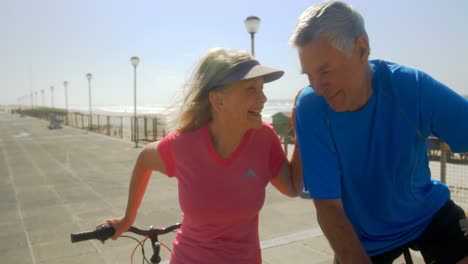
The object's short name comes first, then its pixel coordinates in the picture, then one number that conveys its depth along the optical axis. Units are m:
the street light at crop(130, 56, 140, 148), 18.78
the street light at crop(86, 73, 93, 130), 30.64
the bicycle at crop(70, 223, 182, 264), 2.03
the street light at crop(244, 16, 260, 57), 9.18
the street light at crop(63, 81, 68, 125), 42.30
